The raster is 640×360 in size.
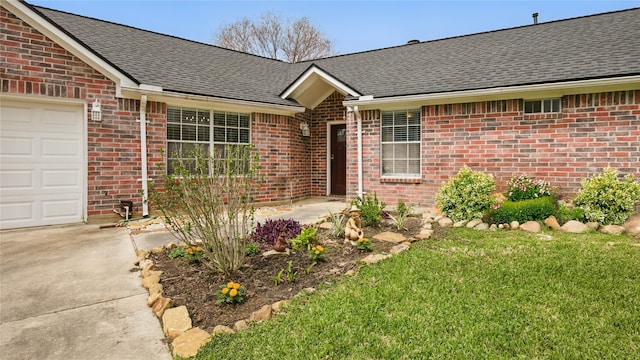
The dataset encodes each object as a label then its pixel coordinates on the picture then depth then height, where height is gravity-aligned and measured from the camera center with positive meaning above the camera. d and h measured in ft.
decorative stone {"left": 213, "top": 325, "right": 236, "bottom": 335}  8.39 -3.67
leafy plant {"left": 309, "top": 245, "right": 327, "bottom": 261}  13.19 -2.77
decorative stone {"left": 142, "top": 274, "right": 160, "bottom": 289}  11.55 -3.38
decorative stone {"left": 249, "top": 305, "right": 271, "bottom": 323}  9.08 -3.57
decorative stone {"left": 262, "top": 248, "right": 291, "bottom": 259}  13.92 -2.94
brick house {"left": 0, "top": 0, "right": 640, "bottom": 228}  21.29 +5.39
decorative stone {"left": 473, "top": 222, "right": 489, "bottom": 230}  19.57 -2.54
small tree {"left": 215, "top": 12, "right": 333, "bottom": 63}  78.64 +33.94
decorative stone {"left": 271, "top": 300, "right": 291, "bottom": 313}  9.59 -3.52
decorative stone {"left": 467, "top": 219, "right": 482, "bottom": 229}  20.04 -2.40
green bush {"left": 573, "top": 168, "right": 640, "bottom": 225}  18.98 -0.89
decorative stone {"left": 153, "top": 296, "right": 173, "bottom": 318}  9.56 -3.51
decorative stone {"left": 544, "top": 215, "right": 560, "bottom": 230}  18.90 -2.27
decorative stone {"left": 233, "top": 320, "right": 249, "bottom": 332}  8.65 -3.68
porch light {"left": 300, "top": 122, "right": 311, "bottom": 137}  34.53 +5.52
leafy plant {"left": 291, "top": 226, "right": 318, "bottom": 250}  14.84 -2.51
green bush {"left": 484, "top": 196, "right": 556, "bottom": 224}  19.76 -1.73
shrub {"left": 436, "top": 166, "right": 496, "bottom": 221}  21.02 -0.83
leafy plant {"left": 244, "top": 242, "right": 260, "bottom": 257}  14.14 -2.79
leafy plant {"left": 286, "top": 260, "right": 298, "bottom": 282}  11.46 -3.18
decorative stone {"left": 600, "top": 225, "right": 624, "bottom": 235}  17.76 -2.51
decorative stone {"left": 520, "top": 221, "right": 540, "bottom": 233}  18.57 -2.45
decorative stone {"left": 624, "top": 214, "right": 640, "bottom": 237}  17.30 -2.30
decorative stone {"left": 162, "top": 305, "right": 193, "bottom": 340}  8.46 -3.61
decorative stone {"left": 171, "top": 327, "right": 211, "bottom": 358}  7.70 -3.76
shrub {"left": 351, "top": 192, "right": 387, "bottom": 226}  19.10 -1.73
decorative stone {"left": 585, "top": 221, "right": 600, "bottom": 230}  18.54 -2.36
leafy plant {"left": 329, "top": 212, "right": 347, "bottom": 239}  17.35 -2.37
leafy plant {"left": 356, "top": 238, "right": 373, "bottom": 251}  14.89 -2.73
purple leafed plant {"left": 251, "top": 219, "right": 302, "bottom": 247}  16.15 -2.39
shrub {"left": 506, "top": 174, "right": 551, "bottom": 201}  22.16 -0.38
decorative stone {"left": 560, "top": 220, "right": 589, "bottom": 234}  18.25 -2.43
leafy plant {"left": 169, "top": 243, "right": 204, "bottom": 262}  13.03 -2.86
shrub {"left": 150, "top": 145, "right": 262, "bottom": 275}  11.59 -0.73
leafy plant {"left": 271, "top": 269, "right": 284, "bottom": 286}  11.35 -3.24
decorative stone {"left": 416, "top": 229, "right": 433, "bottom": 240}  17.28 -2.69
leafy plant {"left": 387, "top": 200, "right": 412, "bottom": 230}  18.90 -1.96
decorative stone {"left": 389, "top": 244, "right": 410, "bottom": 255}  14.83 -2.96
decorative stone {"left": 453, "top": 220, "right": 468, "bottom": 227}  20.33 -2.46
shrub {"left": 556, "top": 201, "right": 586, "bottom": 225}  19.63 -1.88
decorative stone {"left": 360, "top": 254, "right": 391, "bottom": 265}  13.51 -3.08
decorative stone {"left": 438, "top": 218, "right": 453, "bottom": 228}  20.47 -2.43
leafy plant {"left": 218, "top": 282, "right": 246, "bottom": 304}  9.77 -3.26
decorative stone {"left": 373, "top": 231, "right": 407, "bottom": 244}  16.68 -2.73
